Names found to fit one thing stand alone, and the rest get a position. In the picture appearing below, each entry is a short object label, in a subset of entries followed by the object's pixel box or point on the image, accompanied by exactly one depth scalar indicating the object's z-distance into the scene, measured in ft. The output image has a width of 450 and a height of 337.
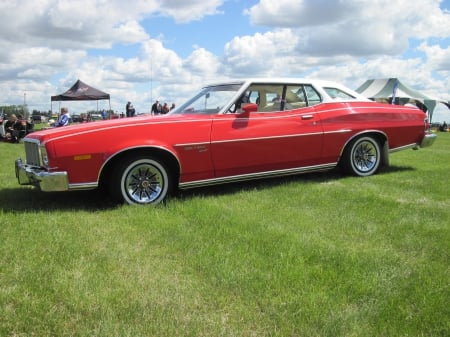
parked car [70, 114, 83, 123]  128.65
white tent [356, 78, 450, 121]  89.20
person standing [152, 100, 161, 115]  83.56
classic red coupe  16.69
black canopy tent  77.00
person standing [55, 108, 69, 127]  49.91
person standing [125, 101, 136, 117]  88.43
